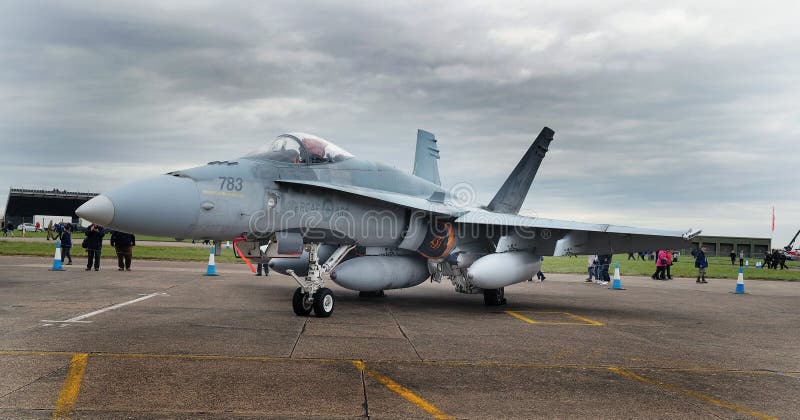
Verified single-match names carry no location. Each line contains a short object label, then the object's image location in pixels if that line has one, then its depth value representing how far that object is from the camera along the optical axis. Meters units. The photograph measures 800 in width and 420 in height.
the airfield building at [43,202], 68.81
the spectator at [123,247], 20.16
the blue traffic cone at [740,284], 20.95
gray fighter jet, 8.47
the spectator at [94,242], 20.00
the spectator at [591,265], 24.88
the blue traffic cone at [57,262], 19.53
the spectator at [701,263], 25.58
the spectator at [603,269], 24.40
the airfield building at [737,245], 99.81
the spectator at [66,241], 22.11
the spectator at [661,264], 27.24
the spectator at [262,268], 21.95
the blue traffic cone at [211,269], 20.67
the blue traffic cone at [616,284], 21.45
